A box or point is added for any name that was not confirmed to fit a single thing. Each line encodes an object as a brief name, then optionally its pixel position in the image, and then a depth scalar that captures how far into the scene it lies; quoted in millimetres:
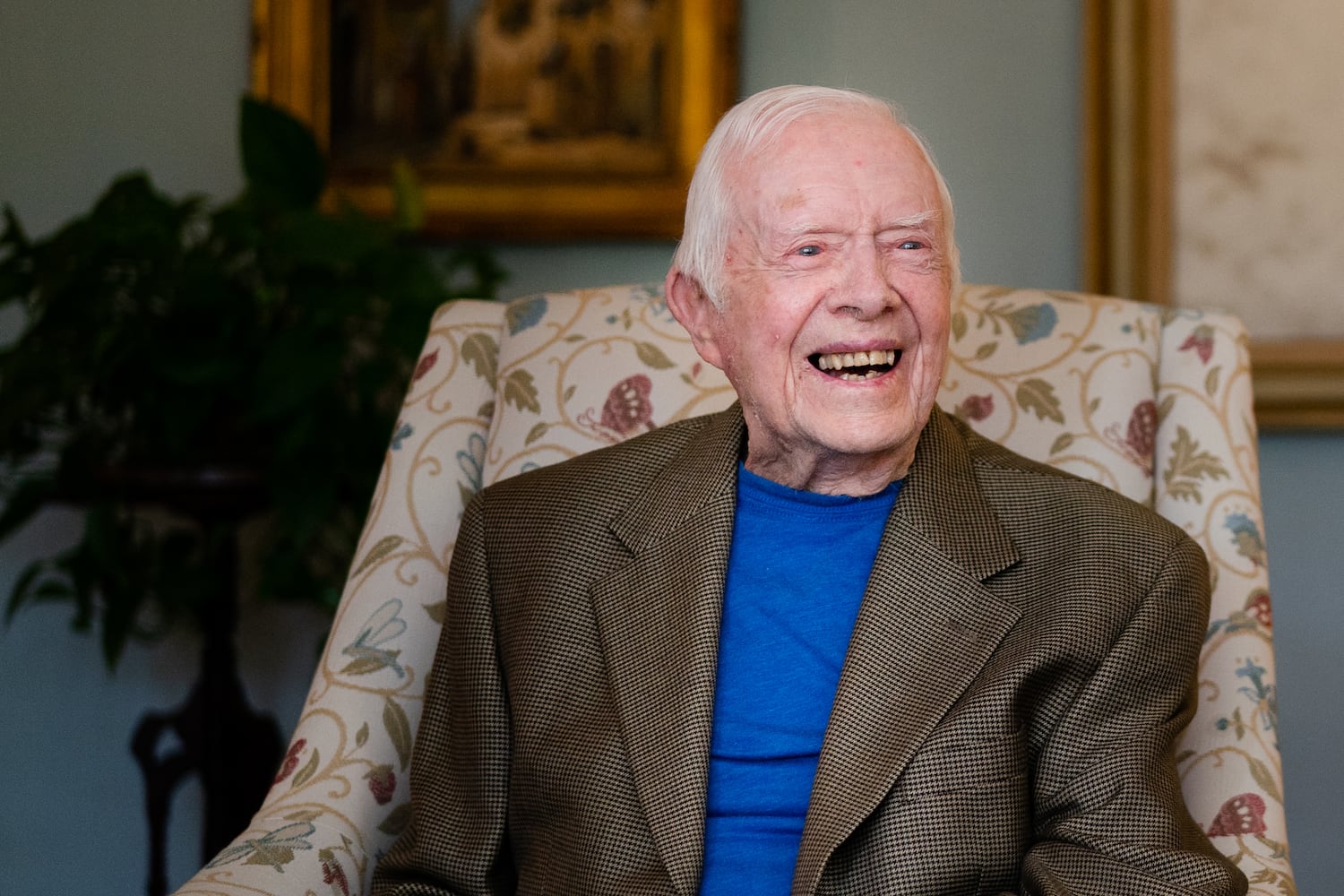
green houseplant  2094
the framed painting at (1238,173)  2289
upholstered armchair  1341
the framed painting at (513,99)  2508
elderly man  1140
